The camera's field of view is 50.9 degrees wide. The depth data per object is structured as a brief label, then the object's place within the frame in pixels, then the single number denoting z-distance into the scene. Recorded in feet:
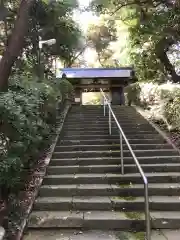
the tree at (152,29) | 21.91
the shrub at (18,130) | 8.41
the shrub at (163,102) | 15.98
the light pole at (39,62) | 20.39
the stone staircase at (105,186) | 8.97
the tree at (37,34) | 10.29
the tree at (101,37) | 47.99
